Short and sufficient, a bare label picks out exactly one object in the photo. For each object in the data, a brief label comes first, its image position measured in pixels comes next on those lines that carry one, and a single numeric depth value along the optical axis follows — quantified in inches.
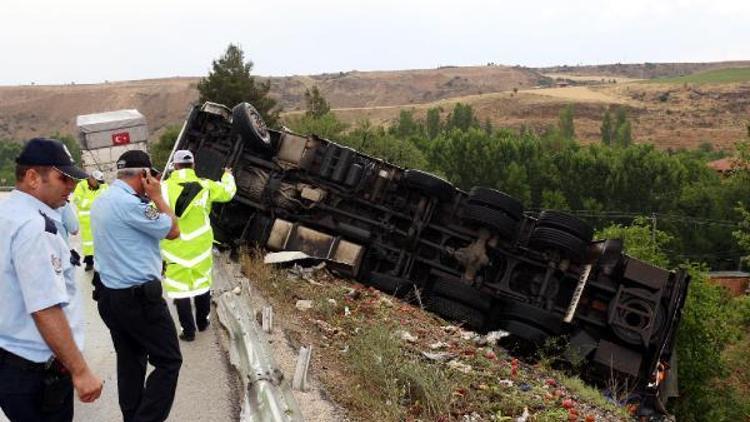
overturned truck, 335.6
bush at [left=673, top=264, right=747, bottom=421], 708.7
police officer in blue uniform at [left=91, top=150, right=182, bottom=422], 141.3
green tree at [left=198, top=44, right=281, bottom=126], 1483.8
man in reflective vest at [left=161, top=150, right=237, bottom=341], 216.8
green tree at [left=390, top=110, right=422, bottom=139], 2404.5
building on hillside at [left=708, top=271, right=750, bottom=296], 1312.7
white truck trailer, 732.0
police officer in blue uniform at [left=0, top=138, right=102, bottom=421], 98.0
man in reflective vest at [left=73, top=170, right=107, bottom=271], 345.7
